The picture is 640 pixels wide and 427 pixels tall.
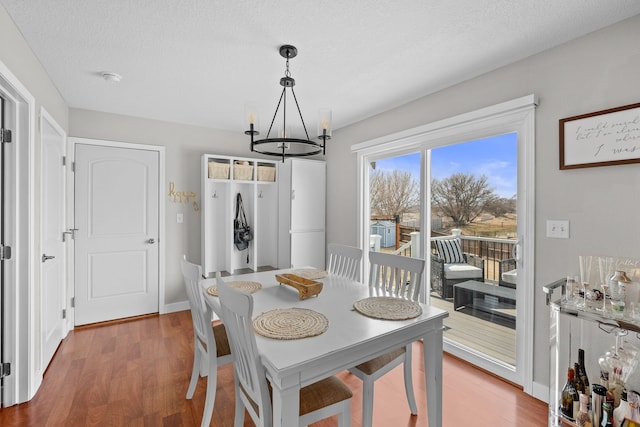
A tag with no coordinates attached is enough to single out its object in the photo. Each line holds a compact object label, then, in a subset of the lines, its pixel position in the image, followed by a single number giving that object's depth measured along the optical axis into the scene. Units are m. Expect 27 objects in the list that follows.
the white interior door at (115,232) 3.35
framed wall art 1.71
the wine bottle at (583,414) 1.51
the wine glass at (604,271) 1.52
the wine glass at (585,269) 1.63
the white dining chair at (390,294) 1.66
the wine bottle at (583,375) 1.61
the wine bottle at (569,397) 1.59
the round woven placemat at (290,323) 1.37
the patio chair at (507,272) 2.38
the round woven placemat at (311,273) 2.41
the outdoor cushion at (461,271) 2.66
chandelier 1.87
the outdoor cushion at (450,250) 2.77
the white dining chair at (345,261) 2.63
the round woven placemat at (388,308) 1.60
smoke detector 2.46
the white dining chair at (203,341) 1.73
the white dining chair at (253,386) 1.21
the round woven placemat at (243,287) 1.96
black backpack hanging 4.08
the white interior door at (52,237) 2.41
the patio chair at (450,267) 2.67
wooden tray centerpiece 1.89
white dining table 1.15
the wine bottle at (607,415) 1.44
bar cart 1.46
